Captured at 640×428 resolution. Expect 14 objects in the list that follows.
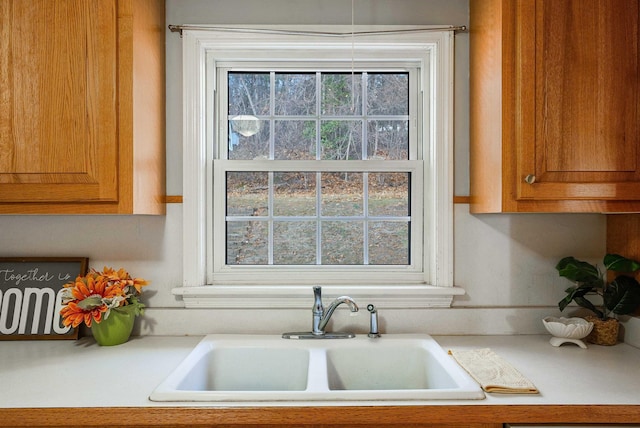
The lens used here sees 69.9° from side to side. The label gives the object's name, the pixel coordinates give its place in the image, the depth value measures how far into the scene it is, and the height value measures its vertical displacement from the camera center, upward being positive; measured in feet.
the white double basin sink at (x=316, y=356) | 5.35 -1.74
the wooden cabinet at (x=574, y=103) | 4.82 +1.18
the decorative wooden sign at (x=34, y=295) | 5.66 -0.99
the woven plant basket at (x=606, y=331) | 5.48 -1.39
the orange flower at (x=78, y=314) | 5.15 -1.11
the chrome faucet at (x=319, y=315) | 5.54 -1.21
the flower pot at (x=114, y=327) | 5.37 -1.31
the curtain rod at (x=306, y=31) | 5.85 +2.40
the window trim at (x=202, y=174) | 5.88 +0.54
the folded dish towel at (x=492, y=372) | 4.01 -1.51
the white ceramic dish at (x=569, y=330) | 5.39 -1.36
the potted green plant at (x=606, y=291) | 5.38 -0.91
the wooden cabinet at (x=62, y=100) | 4.77 +1.22
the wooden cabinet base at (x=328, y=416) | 3.72 -1.64
